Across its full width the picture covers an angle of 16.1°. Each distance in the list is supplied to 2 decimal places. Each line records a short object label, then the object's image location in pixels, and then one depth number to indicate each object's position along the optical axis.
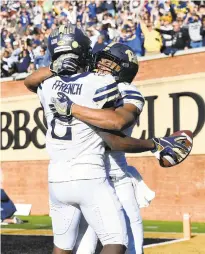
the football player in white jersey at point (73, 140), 4.91
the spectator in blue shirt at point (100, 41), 16.48
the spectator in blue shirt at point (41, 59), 18.58
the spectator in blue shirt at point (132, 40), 16.94
